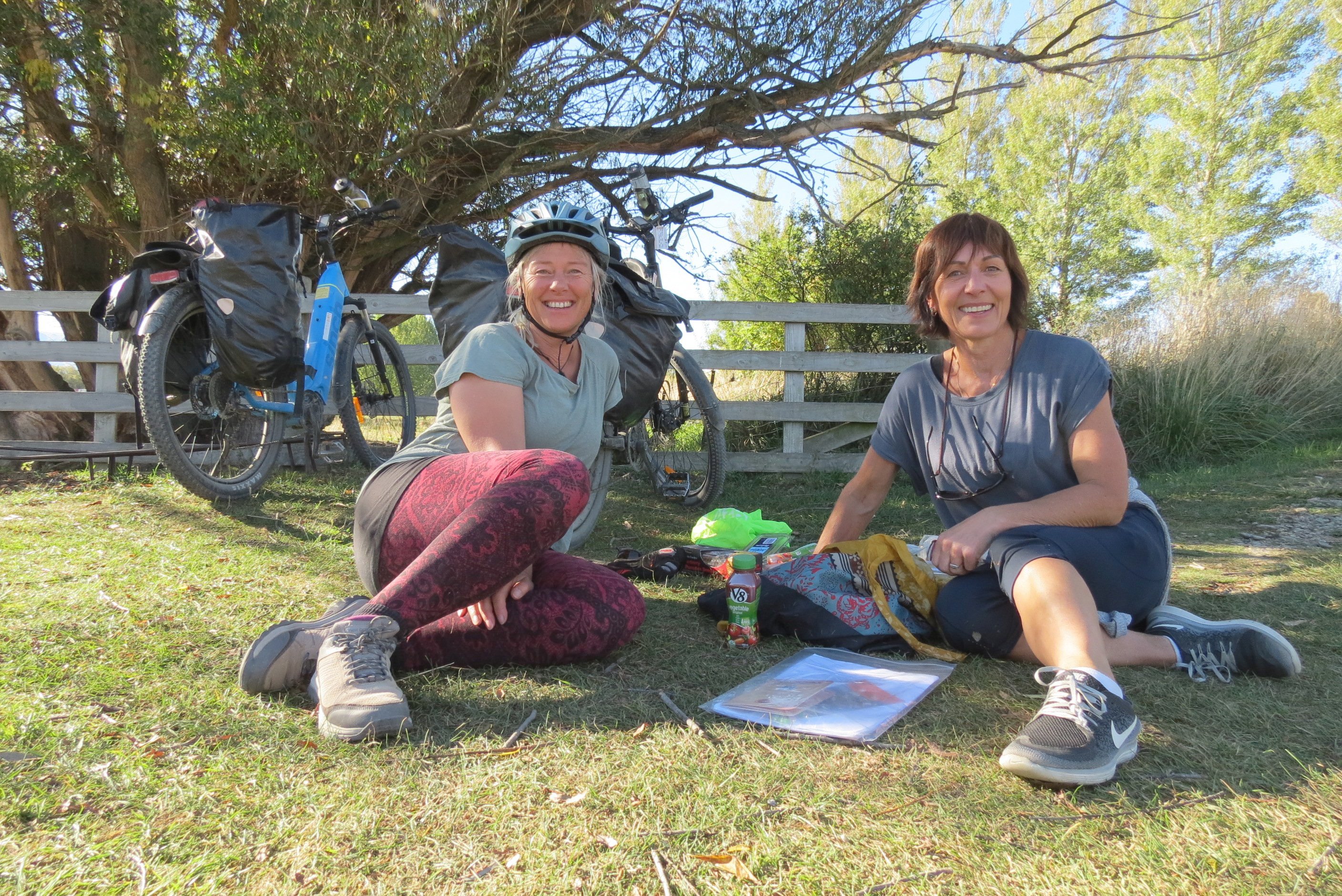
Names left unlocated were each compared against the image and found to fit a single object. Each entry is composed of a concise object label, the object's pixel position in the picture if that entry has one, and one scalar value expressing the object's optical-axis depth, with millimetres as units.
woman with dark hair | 1986
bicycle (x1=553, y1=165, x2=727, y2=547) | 4559
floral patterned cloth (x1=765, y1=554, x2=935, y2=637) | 2371
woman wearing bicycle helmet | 1828
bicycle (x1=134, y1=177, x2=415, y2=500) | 3506
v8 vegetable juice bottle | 2369
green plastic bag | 3561
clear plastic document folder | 1769
